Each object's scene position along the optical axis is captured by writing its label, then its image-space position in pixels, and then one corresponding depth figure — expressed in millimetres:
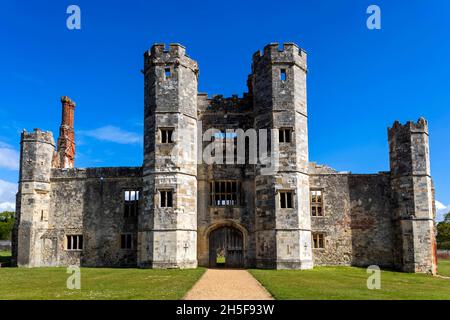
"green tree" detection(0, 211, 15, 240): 67688
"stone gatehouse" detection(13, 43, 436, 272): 22844
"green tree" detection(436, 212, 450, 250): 49656
